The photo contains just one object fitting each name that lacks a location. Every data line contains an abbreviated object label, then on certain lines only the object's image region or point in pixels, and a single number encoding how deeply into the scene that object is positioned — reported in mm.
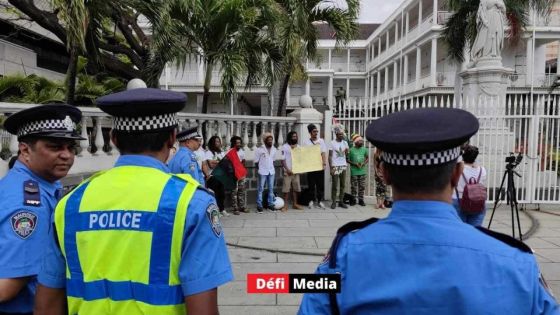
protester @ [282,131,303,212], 9695
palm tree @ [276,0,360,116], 11125
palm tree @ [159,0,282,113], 10047
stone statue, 11273
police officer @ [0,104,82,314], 1930
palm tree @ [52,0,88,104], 6632
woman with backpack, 5070
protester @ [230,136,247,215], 9031
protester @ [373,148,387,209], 9816
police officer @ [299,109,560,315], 1259
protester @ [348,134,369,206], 9914
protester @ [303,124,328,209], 10016
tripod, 6633
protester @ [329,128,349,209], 9828
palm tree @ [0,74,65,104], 11195
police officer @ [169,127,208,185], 6223
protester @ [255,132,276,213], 9445
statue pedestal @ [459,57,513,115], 11031
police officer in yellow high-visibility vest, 1544
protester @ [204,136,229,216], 8609
